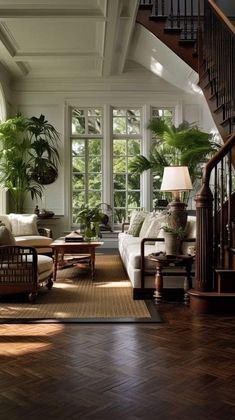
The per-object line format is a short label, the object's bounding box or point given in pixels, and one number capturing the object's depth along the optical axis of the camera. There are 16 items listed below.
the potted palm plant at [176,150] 7.27
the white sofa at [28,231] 7.40
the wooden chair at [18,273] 4.78
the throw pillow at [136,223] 7.35
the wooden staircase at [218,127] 4.23
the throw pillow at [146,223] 6.78
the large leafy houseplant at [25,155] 8.62
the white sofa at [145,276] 4.88
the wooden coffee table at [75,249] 6.05
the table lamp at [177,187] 5.12
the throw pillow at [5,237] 5.02
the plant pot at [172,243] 4.74
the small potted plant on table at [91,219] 6.82
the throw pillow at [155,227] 6.06
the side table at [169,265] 4.59
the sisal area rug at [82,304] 4.06
